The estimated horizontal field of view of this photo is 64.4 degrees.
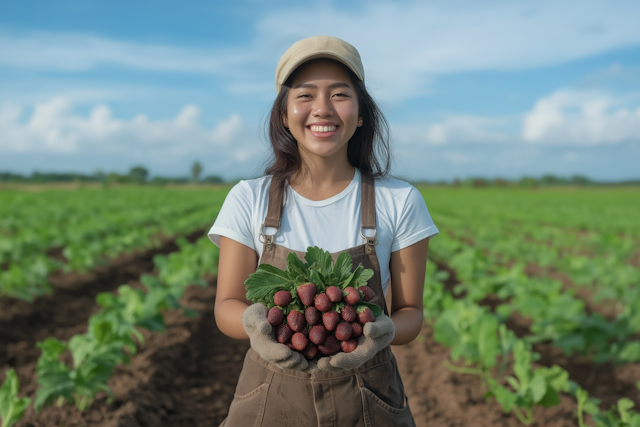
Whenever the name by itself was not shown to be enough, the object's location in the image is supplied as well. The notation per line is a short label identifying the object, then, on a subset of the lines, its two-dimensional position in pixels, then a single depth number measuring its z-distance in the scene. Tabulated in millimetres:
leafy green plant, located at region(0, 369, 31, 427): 2857
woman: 1726
